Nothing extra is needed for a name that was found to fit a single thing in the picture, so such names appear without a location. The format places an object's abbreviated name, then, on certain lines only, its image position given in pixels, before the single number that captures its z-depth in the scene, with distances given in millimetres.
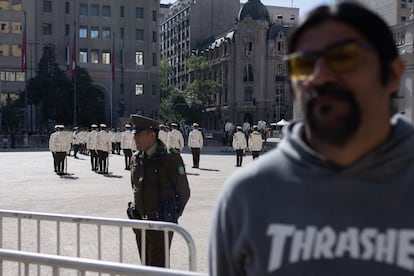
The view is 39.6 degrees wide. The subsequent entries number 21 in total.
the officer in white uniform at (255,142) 25203
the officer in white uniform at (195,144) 24188
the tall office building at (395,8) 52281
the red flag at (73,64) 55781
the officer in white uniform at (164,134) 24084
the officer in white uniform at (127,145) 24234
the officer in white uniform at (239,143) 24641
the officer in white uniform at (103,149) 22281
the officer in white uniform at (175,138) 22484
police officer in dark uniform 5734
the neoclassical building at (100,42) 65688
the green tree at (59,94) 58500
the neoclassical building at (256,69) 84625
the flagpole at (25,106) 49059
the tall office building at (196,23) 104312
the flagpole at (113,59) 61469
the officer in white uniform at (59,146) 20734
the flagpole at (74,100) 57000
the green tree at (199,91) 83000
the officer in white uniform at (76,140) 32631
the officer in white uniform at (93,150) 23094
